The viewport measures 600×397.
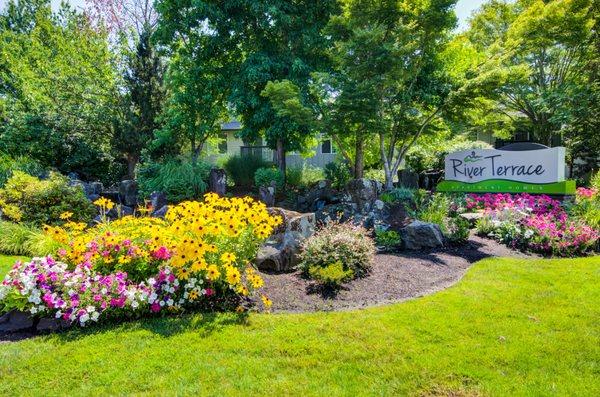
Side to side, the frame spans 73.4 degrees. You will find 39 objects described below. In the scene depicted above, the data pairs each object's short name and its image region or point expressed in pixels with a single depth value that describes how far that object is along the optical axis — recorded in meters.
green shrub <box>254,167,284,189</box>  10.42
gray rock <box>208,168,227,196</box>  10.22
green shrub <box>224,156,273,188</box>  11.98
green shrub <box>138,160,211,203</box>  9.78
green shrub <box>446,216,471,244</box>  7.07
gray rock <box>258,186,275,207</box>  9.85
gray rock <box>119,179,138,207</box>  10.75
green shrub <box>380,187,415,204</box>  8.66
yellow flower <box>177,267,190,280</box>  3.91
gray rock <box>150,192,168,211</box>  9.62
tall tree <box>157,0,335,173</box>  10.67
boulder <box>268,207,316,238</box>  5.97
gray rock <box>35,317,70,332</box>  3.74
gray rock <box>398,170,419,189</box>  11.04
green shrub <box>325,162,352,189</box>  11.45
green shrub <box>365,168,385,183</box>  11.98
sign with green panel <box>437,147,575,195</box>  9.03
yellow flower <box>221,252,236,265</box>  3.87
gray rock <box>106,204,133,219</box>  9.26
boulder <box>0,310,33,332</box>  3.79
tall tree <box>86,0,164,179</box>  12.37
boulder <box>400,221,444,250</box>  6.84
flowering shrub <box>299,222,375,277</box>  5.25
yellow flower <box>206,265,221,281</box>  3.84
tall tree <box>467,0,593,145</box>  11.35
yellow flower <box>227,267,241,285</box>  3.82
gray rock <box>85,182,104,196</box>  10.40
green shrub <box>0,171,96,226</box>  7.60
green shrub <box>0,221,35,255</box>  6.64
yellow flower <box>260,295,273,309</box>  4.03
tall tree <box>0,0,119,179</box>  12.65
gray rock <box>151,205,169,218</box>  8.76
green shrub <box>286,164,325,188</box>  12.02
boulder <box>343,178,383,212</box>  8.39
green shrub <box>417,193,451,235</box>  7.55
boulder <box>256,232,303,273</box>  5.55
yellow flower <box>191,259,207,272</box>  3.79
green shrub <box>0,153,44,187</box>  10.70
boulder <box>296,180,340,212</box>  9.80
